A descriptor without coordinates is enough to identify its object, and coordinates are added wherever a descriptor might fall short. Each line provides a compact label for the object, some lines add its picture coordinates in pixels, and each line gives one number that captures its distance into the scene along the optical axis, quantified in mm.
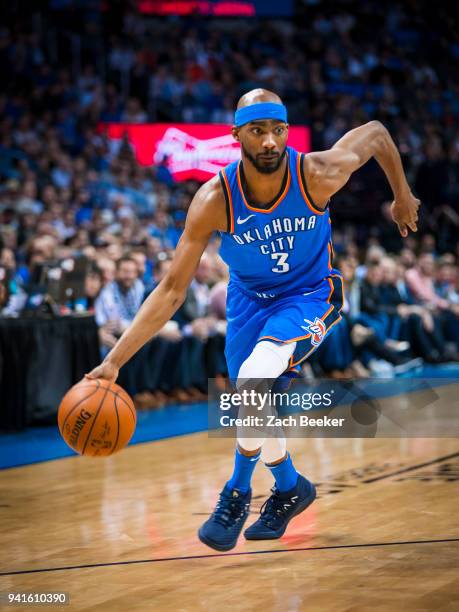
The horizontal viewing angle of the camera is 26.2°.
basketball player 4312
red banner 16062
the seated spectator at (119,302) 9516
